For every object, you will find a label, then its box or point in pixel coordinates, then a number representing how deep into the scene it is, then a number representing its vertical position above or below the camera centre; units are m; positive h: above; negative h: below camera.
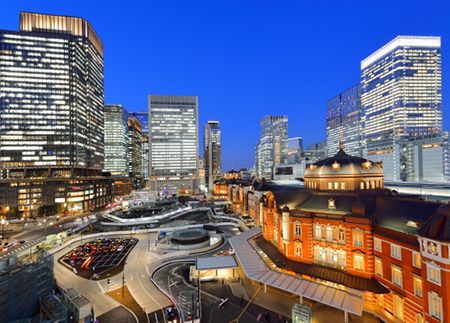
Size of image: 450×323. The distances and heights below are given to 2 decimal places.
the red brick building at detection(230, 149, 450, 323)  23.73 -11.15
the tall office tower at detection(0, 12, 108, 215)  119.19 +30.66
